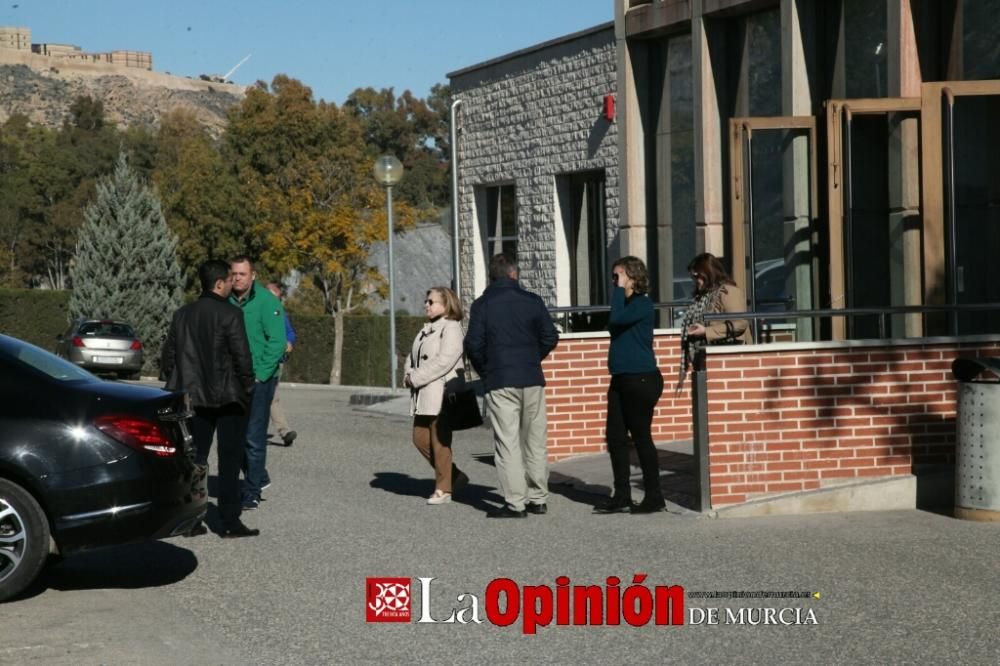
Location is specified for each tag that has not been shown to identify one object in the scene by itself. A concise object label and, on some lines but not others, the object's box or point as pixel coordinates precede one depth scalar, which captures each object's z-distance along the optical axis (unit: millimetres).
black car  8508
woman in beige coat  12438
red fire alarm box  22406
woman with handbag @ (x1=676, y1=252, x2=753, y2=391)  12570
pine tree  53375
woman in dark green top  11641
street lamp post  26891
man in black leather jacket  10523
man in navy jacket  11672
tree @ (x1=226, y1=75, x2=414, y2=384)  47812
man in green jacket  12281
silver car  39219
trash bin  10852
